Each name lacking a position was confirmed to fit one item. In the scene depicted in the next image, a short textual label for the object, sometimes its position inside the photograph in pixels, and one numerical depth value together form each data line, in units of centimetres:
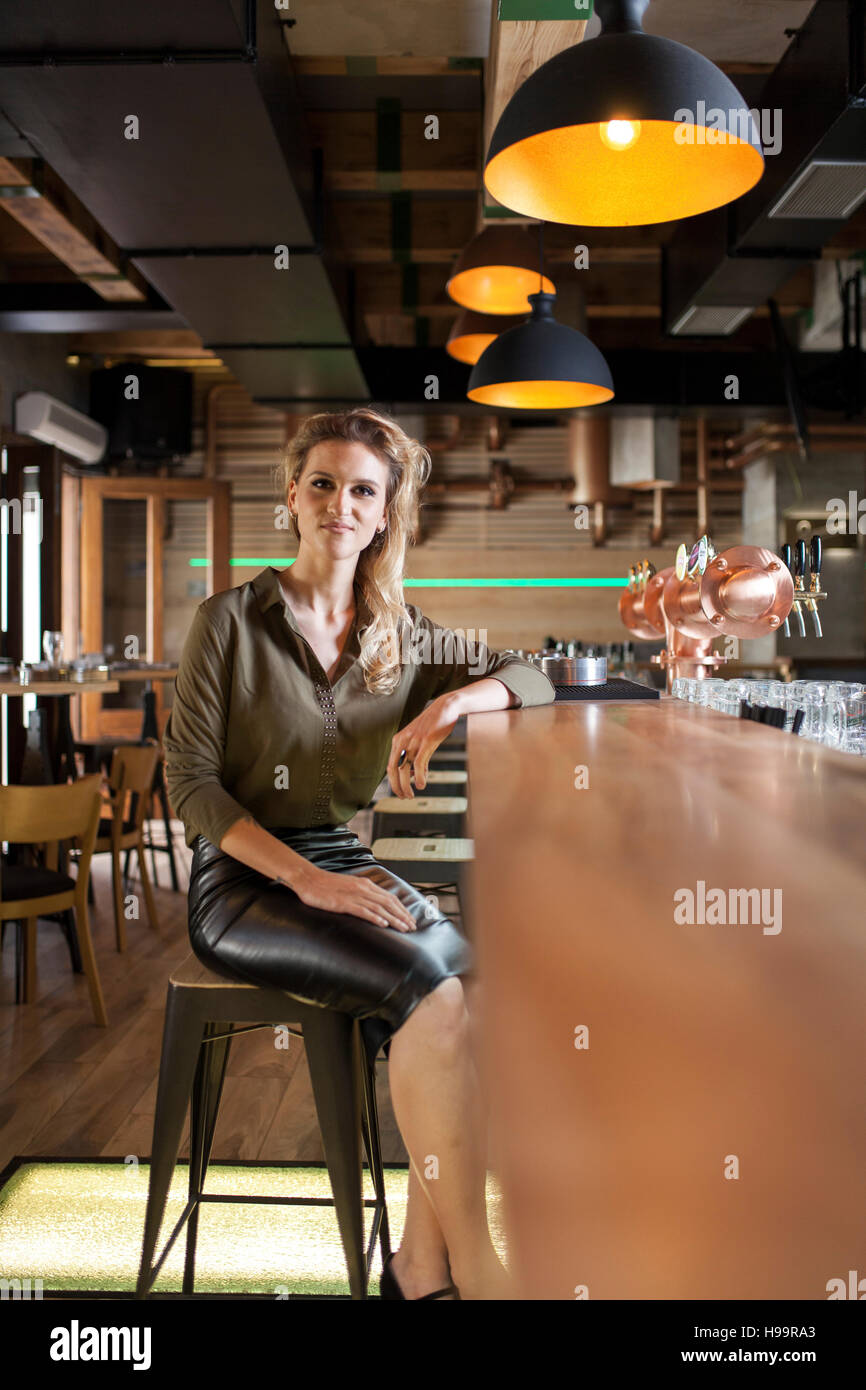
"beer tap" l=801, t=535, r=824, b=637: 275
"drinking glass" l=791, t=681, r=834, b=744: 236
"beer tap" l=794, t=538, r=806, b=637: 283
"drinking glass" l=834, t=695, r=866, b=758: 220
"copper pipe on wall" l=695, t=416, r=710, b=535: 909
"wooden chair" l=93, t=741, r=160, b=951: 428
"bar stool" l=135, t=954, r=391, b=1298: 157
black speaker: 861
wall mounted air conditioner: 714
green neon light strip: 939
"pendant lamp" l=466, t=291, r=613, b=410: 370
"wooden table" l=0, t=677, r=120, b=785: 426
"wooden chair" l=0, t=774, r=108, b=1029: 327
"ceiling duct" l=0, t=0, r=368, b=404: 285
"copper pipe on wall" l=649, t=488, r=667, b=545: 903
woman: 150
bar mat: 329
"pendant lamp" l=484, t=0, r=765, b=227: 189
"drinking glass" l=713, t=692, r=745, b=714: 290
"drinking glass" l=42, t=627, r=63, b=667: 590
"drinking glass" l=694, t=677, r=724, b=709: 312
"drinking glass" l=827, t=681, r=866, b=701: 236
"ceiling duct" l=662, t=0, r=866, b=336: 330
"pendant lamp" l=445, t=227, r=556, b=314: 405
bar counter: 48
